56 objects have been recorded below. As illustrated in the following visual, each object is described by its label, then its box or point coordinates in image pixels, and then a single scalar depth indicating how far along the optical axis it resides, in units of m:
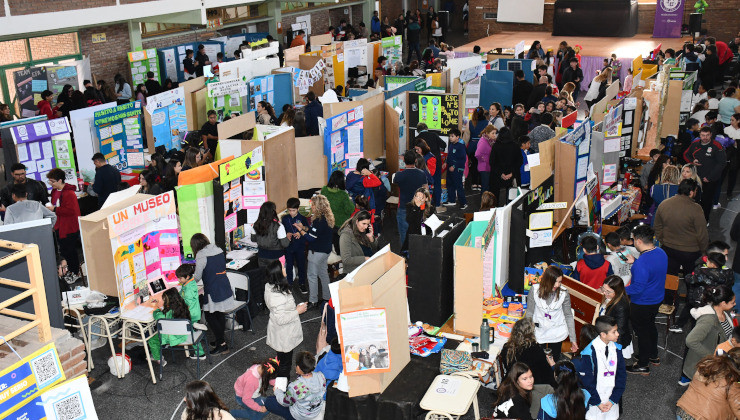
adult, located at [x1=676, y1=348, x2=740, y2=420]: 5.72
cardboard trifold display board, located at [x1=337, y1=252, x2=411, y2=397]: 5.78
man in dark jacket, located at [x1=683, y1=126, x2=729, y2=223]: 10.34
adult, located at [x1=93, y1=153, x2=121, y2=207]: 10.24
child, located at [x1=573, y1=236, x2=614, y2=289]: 7.43
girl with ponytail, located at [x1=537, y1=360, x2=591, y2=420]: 5.49
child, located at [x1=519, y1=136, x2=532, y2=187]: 10.68
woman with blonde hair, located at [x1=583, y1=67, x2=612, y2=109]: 16.14
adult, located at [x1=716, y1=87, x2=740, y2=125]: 12.89
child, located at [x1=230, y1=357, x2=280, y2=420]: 6.21
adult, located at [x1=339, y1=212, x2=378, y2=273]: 8.12
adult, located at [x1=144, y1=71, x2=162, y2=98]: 16.00
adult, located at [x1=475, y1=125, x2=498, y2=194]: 11.66
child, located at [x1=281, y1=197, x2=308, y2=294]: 8.64
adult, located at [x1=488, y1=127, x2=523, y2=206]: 10.80
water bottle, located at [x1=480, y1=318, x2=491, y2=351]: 6.60
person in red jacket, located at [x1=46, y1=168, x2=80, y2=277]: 9.15
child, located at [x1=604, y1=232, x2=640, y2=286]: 7.67
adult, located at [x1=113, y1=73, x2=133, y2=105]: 16.64
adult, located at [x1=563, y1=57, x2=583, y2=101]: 17.77
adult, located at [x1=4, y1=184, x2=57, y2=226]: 8.56
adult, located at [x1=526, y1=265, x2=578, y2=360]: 6.58
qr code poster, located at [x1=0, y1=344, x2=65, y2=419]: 4.91
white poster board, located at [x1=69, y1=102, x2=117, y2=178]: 11.32
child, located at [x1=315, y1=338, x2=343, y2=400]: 6.26
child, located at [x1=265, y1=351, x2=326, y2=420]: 5.92
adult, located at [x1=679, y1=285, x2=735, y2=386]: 6.56
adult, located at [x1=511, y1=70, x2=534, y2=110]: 15.95
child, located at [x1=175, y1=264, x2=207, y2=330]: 7.38
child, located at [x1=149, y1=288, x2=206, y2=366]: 7.26
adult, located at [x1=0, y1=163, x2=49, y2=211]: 9.40
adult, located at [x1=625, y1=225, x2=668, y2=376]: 7.12
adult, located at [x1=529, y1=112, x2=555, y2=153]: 11.09
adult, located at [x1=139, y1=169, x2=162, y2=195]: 9.39
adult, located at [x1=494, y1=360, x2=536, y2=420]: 5.73
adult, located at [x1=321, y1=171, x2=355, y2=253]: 9.23
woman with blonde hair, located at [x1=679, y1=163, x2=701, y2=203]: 9.34
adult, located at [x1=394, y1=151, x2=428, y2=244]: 10.05
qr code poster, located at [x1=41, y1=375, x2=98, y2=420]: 5.17
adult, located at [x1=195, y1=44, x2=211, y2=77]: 18.91
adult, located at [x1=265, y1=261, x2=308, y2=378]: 7.05
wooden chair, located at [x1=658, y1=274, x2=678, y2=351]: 8.42
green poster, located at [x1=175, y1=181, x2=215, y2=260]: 8.51
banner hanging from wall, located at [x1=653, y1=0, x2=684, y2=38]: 24.47
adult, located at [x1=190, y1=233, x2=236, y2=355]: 7.62
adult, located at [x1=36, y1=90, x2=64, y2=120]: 13.62
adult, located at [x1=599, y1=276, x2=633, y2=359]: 6.79
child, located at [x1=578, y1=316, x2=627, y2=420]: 5.97
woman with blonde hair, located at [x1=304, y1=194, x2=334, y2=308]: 8.44
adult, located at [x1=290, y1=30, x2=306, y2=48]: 20.62
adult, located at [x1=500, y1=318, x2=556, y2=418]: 6.05
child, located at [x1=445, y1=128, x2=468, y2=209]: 11.49
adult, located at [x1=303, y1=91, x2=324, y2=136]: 13.14
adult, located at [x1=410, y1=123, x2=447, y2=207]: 11.44
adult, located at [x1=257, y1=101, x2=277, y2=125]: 12.84
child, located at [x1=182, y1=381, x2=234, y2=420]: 5.22
